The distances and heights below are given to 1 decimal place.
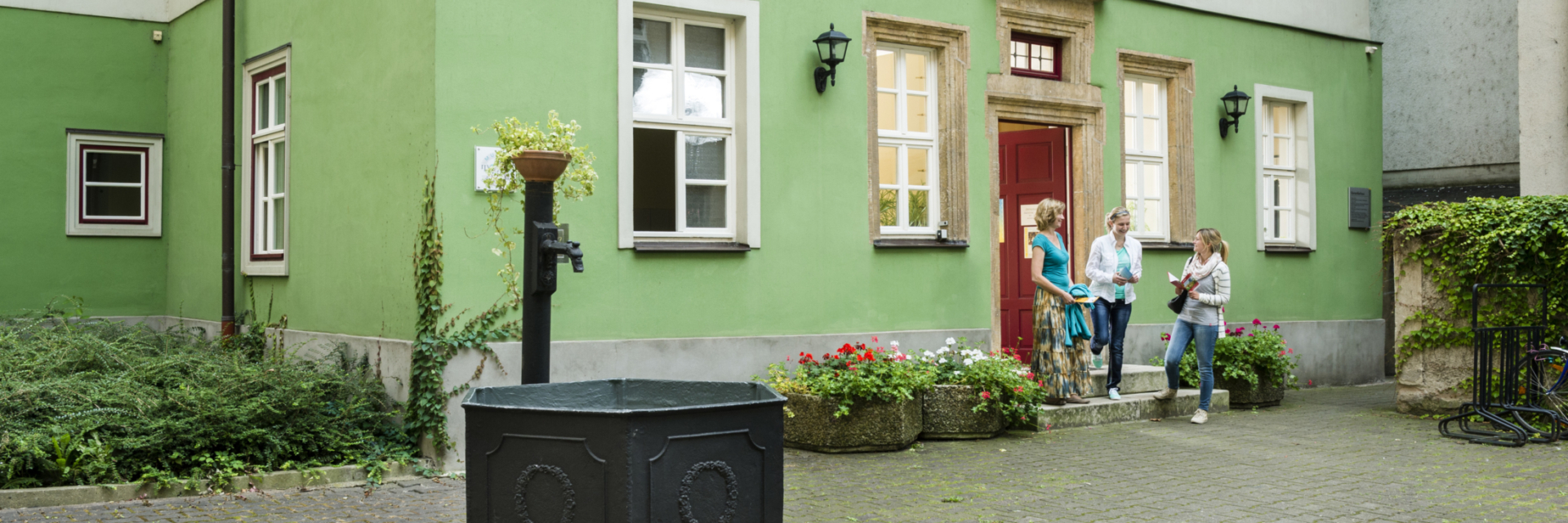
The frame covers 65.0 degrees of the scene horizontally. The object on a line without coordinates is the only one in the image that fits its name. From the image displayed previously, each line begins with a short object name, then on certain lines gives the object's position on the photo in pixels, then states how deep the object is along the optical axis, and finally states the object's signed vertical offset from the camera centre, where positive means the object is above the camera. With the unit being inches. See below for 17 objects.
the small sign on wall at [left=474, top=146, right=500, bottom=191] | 308.5 +27.4
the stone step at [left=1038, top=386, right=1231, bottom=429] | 369.4 -42.5
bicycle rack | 351.3 -32.1
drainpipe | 401.1 +35.3
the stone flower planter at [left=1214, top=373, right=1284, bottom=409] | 428.5 -41.1
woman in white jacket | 376.8 +0.4
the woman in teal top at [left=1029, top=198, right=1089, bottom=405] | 363.9 -10.8
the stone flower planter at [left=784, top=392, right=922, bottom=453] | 323.9 -40.3
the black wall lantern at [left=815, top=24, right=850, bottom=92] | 358.6 +65.8
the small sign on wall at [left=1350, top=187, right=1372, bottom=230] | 523.5 +28.8
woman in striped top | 373.4 -9.7
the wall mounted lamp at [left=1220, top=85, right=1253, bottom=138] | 470.6 +65.3
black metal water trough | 125.3 -19.9
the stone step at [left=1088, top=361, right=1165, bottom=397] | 398.2 -34.7
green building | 323.3 +37.3
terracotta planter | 190.4 +17.1
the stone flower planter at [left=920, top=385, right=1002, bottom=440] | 345.4 -39.5
